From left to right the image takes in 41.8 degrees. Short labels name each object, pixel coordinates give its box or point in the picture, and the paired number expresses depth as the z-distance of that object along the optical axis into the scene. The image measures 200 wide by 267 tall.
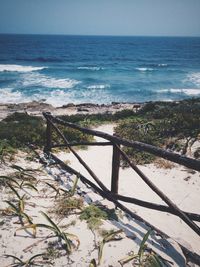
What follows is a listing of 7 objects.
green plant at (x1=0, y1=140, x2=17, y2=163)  6.18
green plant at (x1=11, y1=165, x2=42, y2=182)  5.20
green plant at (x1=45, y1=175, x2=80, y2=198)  4.70
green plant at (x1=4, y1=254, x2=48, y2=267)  3.03
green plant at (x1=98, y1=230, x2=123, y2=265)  3.28
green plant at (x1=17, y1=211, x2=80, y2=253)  3.37
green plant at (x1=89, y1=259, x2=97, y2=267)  3.06
